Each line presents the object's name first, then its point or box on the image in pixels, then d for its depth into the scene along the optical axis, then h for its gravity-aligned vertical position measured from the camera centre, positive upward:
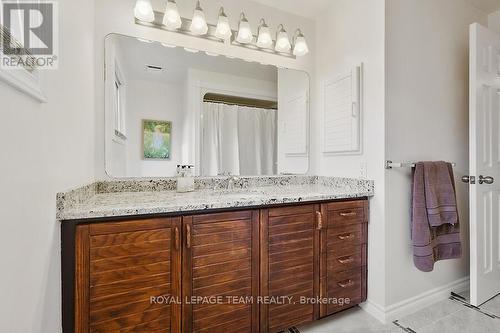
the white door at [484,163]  1.73 +0.02
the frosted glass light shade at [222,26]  1.74 +1.01
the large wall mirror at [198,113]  1.62 +0.40
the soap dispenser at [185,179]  1.64 -0.09
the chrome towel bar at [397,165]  1.58 +0.00
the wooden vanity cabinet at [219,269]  1.02 -0.53
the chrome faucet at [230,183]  1.83 -0.13
